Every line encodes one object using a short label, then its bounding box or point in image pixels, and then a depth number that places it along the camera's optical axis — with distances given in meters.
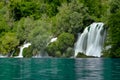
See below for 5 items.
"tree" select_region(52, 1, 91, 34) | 92.50
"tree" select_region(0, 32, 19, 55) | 98.44
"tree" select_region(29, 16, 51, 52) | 88.50
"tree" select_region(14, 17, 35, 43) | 99.06
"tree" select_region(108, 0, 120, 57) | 77.31
